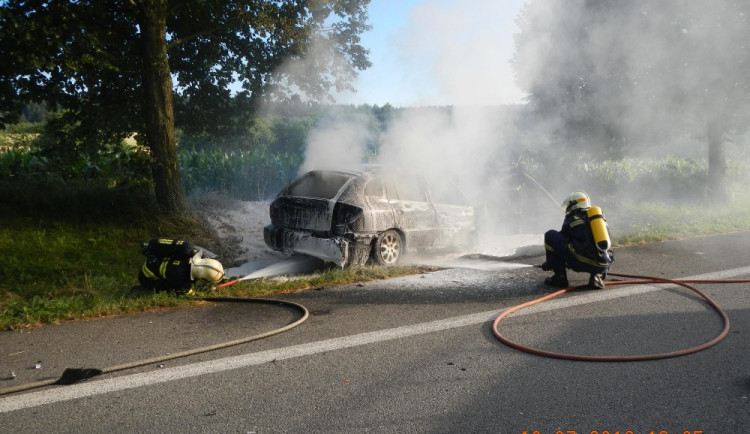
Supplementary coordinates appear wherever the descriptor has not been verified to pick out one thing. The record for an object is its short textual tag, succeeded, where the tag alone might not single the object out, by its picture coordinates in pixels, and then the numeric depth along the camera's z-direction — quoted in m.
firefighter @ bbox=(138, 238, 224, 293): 6.06
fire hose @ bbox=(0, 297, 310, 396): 3.68
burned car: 7.71
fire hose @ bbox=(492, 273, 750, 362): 4.17
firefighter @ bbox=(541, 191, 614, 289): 6.47
